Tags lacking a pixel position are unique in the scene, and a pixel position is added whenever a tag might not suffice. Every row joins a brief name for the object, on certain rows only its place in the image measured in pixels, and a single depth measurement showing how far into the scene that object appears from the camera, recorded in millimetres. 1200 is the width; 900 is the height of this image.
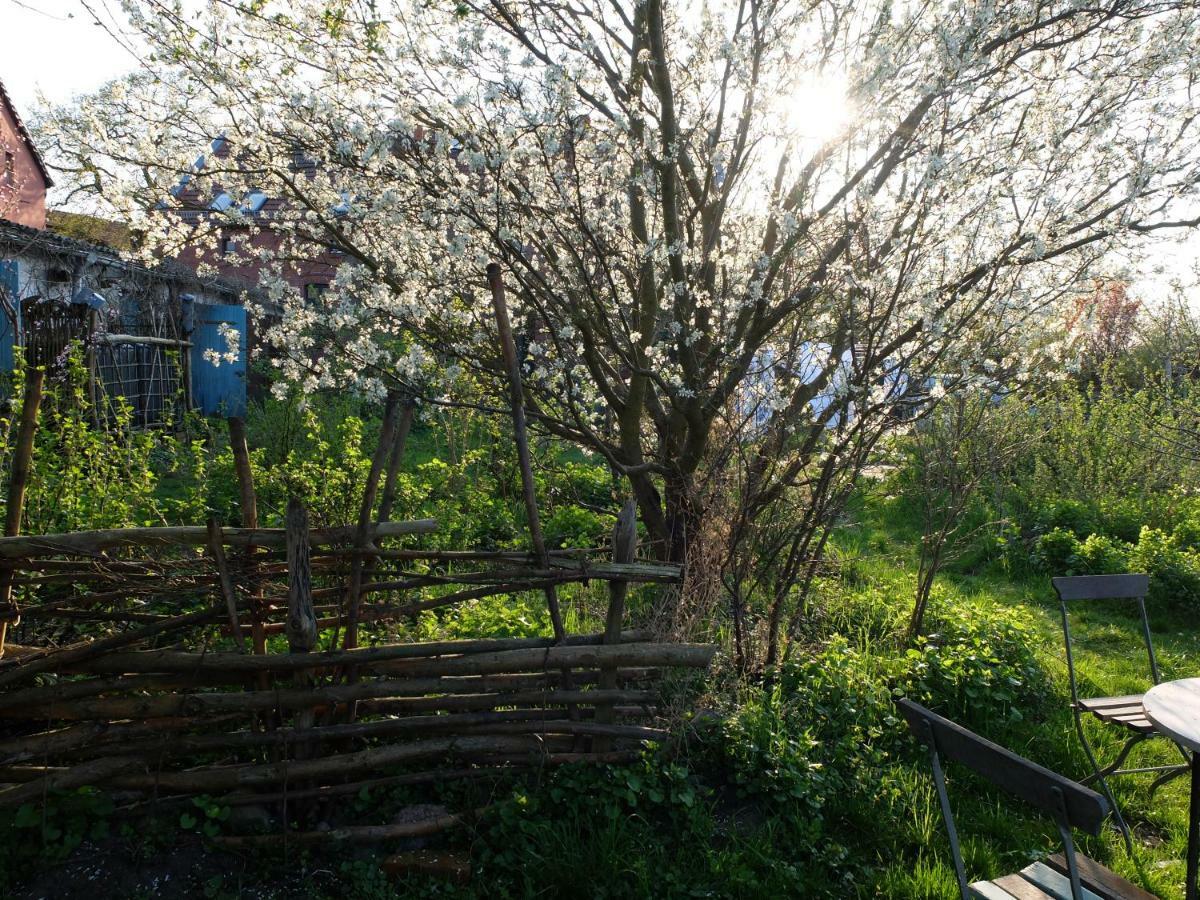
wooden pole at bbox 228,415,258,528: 3066
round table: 2594
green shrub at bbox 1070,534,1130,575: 6734
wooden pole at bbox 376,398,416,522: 3232
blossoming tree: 4297
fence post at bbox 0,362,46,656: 3084
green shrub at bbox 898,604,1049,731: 4270
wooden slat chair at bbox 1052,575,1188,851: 3578
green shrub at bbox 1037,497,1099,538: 7785
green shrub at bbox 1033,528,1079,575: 7086
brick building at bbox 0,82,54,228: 14320
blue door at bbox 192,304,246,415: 13859
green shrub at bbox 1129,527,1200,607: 6340
